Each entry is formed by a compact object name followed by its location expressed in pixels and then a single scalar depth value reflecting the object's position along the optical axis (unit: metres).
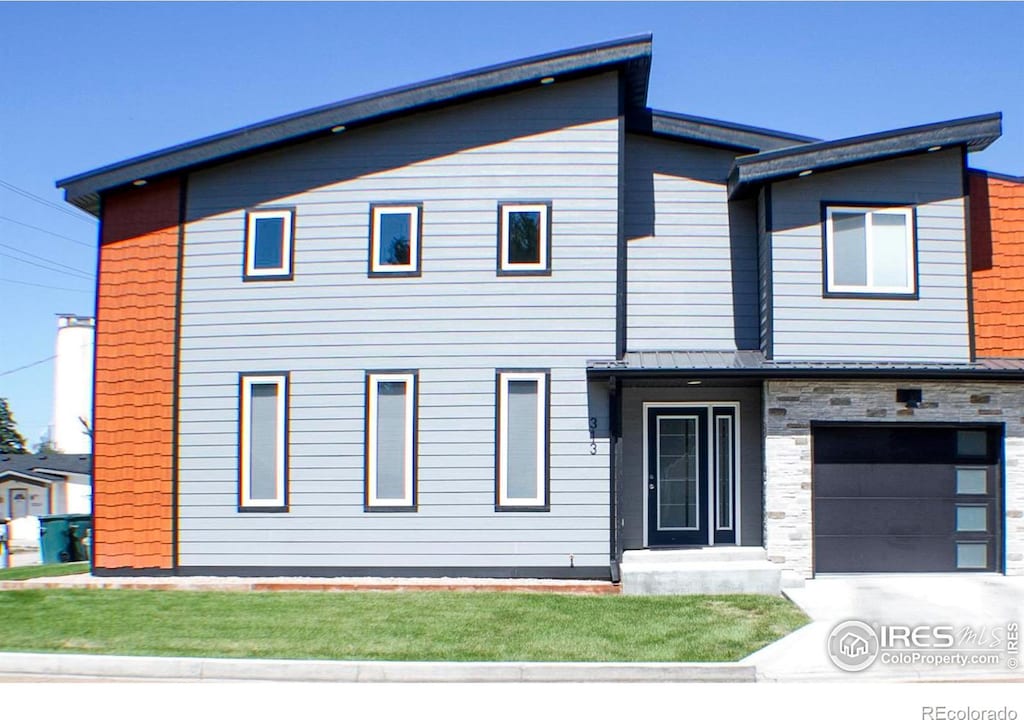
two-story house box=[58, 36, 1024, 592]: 13.22
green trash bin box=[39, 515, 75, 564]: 22.25
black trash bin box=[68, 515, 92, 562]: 22.53
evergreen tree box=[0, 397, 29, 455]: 77.06
